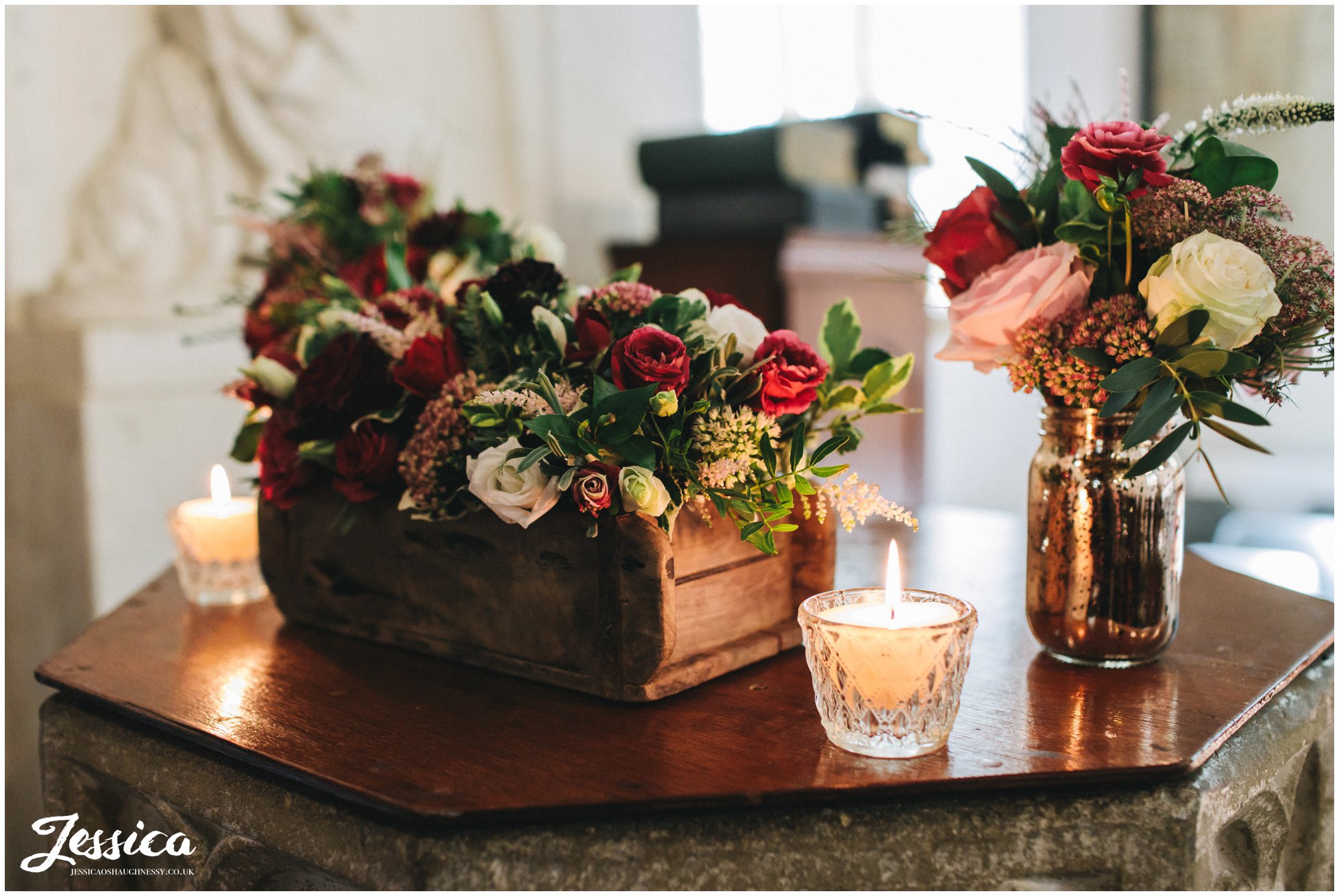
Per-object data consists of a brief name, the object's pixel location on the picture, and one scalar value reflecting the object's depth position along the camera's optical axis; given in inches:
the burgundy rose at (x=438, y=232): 54.8
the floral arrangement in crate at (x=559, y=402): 30.4
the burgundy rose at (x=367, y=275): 53.4
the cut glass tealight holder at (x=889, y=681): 27.1
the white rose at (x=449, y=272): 54.9
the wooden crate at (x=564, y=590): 31.4
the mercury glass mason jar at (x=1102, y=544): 33.2
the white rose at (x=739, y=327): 34.0
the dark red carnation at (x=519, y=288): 37.0
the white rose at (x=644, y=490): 29.3
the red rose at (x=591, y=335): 34.1
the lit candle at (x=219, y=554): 46.3
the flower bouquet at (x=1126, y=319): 29.4
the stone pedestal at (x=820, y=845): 25.5
